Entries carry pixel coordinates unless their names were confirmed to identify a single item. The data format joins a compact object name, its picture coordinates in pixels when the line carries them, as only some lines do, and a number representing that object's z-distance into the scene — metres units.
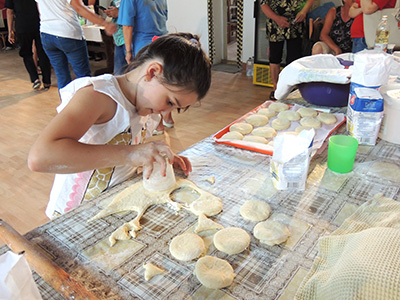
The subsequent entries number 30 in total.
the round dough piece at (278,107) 1.61
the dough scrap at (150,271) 0.68
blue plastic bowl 1.53
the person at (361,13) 2.46
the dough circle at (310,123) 1.38
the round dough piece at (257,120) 1.47
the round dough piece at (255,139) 1.28
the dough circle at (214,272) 0.65
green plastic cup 1.03
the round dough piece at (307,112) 1.49
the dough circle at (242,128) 1.39
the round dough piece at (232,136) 1.30
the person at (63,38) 2.79
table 0.66
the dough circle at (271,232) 0.76
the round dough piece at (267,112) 1.55
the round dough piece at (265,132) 1.35
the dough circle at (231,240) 0.74
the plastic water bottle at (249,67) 4.66
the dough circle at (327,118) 1.40
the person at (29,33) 4.02
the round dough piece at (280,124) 1.43
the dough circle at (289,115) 1.49
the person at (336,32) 3.30
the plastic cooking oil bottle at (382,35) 1.77
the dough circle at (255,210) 0.85
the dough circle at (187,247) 0.72
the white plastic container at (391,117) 1.17
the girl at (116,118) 0.79
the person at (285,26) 3.35
